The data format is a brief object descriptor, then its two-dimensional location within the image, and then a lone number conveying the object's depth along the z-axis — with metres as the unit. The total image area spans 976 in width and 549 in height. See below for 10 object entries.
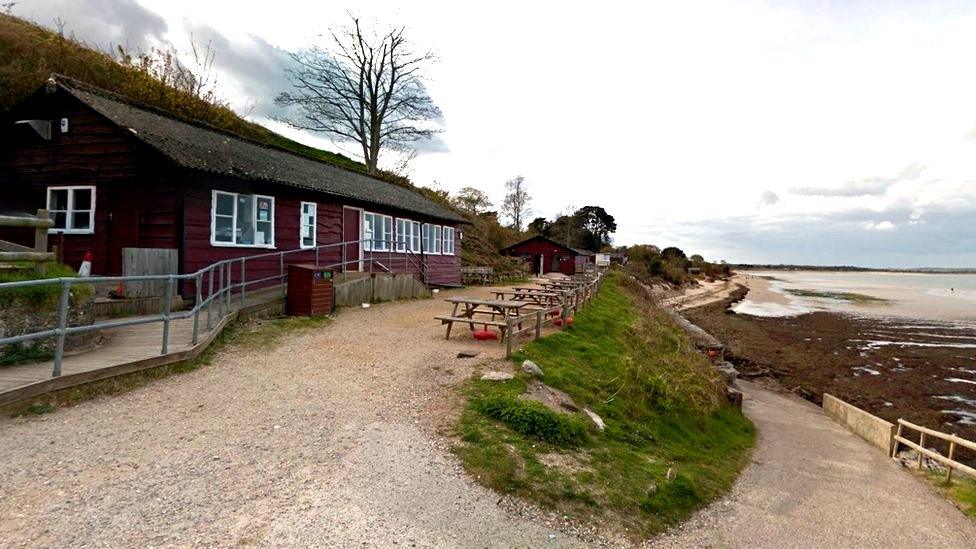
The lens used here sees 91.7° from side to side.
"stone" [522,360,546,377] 7.66
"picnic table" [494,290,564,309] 13.25
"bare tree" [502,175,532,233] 64.44
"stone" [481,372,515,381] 7.10
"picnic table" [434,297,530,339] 9.73
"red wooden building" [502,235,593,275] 42.97
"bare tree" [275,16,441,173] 29.83
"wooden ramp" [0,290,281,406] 5.22
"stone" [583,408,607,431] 6.59
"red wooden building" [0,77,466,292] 11.17
